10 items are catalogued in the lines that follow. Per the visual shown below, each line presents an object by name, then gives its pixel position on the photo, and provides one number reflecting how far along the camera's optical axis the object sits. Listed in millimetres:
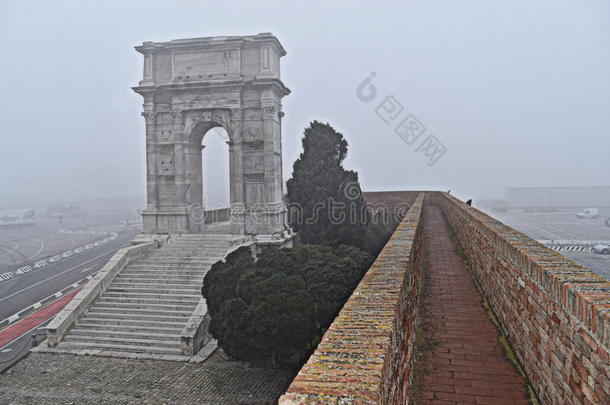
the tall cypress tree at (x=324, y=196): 23578
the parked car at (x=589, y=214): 83556
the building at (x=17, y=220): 106625
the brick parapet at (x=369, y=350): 2391
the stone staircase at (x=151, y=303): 14938
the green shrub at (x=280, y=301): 12398
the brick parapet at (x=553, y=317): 3170
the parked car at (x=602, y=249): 39031
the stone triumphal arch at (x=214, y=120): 21406
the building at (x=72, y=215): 144250
